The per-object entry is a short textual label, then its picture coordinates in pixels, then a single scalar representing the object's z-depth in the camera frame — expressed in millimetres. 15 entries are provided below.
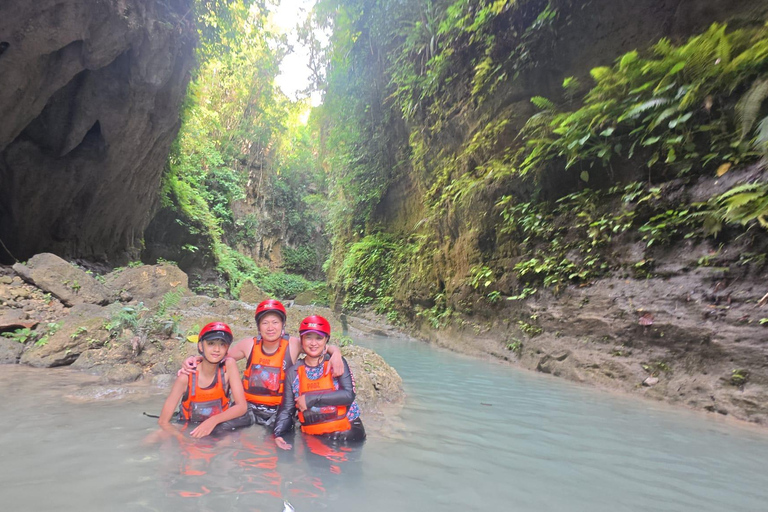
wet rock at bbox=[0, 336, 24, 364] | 5211
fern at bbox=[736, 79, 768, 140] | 4316
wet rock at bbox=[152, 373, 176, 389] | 4711
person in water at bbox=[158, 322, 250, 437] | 3076
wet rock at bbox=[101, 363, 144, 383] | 4699
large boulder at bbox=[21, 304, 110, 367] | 5230
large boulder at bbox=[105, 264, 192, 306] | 8531
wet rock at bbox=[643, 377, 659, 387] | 4816
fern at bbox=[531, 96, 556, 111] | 7234
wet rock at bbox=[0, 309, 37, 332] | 5754
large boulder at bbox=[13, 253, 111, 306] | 6910
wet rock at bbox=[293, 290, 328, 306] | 20578
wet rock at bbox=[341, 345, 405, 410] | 4250
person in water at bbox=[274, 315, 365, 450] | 2979
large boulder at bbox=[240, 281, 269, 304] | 12047
